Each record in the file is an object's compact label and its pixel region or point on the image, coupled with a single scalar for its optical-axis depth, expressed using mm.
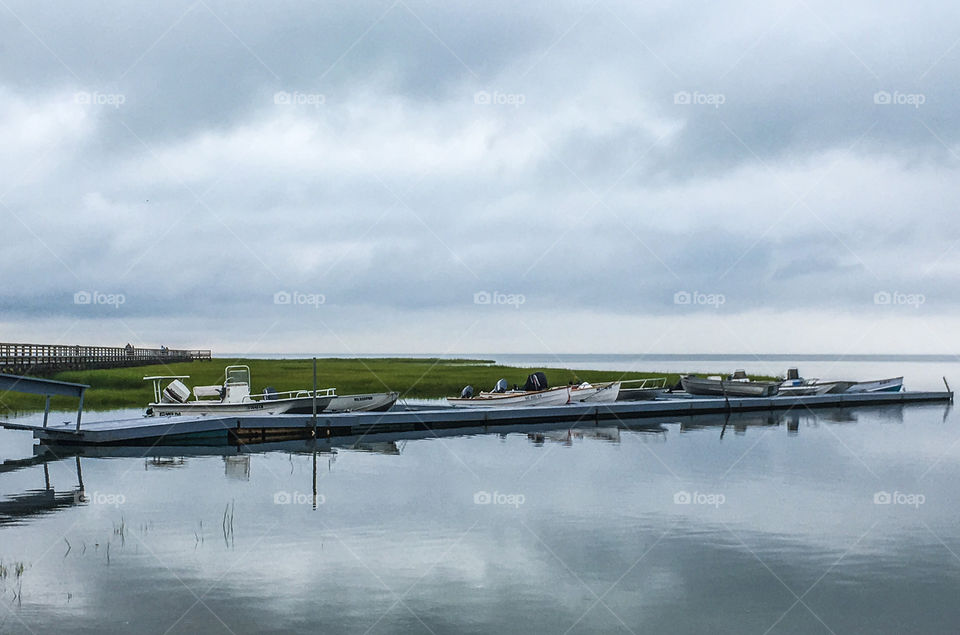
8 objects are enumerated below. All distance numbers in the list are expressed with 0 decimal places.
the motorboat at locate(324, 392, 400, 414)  37281
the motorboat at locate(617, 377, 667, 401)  49062
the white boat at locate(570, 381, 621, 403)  44656
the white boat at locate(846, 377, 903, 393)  59438
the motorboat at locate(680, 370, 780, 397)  51156
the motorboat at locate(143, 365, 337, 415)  34438
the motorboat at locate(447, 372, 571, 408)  42656
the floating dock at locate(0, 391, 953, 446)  29578
